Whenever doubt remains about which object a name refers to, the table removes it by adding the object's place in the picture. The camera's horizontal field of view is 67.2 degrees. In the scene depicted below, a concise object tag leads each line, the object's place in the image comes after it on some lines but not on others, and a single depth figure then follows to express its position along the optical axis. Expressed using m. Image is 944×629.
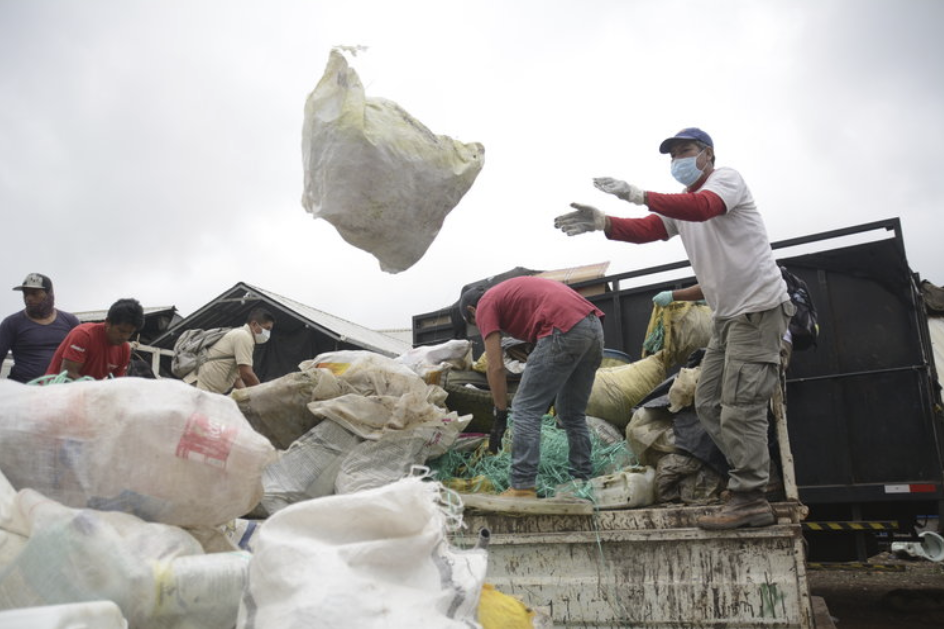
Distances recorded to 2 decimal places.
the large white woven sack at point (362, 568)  1.23
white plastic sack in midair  2.47
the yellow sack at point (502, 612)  1.58
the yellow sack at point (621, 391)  4.02
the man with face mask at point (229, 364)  5.64
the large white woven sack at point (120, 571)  1.24
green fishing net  3.35
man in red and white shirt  2.72
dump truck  2.71
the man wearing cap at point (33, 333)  4.14
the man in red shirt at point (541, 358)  3.23
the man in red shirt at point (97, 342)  3.63
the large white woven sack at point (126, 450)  1.50
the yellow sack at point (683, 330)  4.18
